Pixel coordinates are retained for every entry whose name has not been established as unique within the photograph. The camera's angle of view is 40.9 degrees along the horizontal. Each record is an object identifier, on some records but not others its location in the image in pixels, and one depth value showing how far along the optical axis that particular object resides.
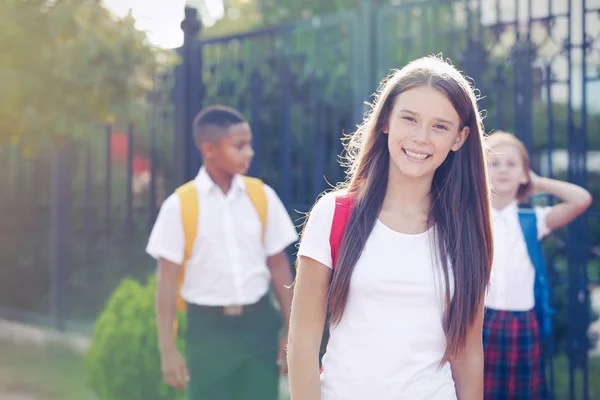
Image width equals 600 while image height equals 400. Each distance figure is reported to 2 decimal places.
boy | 3.67
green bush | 4.94
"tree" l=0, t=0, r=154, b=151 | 6.23
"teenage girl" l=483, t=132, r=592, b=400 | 3.79
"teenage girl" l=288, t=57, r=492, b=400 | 1.99
